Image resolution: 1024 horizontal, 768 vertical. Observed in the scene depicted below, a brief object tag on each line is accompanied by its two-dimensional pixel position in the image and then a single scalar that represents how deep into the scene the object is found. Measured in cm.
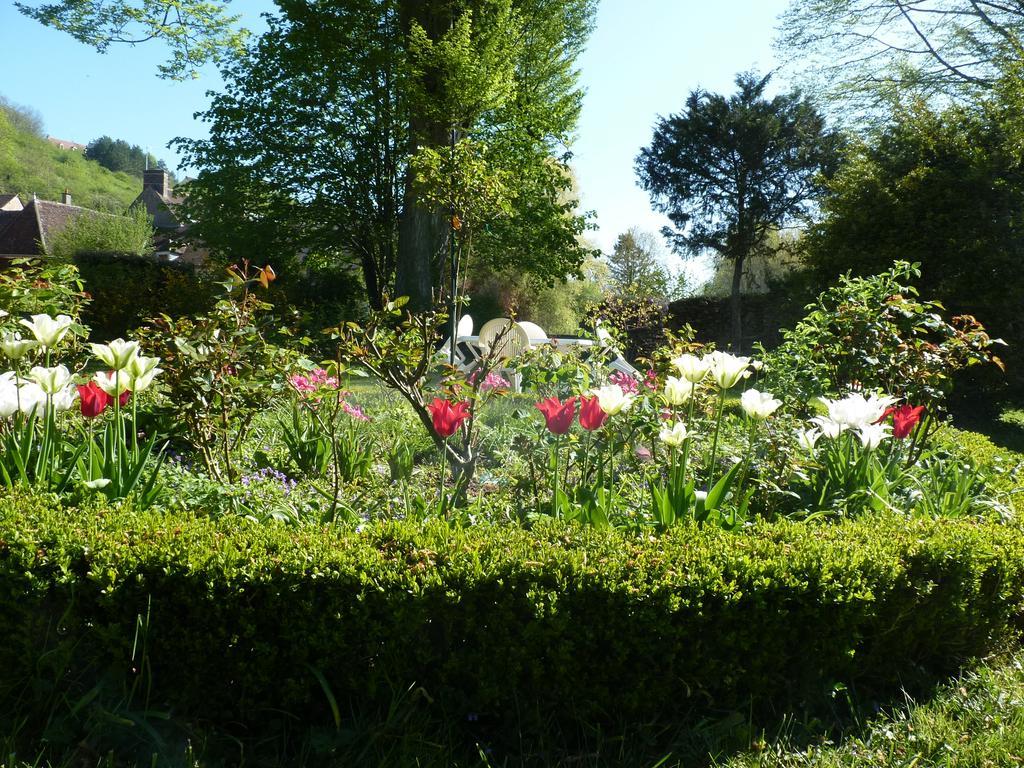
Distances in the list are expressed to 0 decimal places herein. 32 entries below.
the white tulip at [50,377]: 307
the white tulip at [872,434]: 329
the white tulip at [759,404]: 325
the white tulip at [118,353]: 299
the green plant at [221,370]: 392
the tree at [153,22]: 1330
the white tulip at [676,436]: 316
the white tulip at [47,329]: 326
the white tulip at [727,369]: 309
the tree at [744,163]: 2817
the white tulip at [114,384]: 304
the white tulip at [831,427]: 327
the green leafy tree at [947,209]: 999
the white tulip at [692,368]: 313
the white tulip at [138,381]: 310
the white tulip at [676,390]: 324
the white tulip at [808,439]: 356
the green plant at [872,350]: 449
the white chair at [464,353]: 617
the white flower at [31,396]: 312
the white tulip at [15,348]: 321
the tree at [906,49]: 1878
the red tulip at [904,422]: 361
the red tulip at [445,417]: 298
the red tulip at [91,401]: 310
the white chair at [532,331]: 997
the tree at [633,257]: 3212
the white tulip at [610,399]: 305
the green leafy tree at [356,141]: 1727
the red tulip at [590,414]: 303
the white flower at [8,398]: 304
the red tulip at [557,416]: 306
